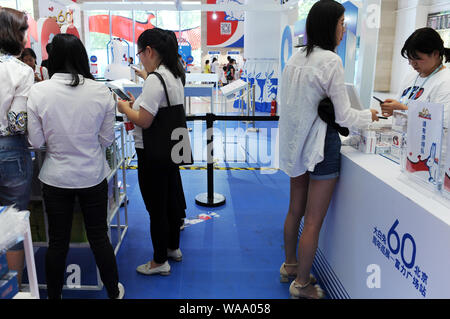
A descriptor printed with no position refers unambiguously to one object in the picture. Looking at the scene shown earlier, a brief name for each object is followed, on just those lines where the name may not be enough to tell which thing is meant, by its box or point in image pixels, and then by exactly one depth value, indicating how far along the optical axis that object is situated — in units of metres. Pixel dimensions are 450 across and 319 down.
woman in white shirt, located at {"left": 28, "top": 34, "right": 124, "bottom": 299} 1.75
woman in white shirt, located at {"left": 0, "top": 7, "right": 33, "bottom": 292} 1.82
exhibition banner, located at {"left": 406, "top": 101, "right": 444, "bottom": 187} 1.36
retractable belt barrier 3.50
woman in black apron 2.12
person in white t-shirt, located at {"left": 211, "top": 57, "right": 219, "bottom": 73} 14.04
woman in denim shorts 1.85
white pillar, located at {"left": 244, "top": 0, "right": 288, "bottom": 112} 9.38
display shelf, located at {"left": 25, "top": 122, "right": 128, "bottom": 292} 2.33
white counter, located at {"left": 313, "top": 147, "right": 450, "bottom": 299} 1.29
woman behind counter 2.37
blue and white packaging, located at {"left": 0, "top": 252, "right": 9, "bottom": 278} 0.97
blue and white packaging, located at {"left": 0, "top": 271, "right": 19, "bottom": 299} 0.95
